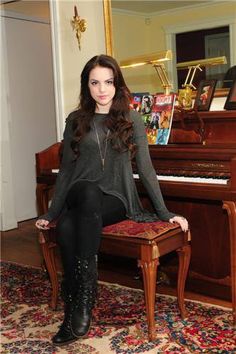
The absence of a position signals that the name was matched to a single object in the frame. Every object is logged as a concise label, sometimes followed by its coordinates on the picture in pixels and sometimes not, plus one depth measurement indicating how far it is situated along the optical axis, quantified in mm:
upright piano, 2283
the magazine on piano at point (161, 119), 2666
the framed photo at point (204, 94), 2734
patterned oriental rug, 2111
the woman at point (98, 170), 2160
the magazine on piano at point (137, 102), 2836
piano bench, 2096
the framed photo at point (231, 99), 2650
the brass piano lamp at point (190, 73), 2721
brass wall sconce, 3463
